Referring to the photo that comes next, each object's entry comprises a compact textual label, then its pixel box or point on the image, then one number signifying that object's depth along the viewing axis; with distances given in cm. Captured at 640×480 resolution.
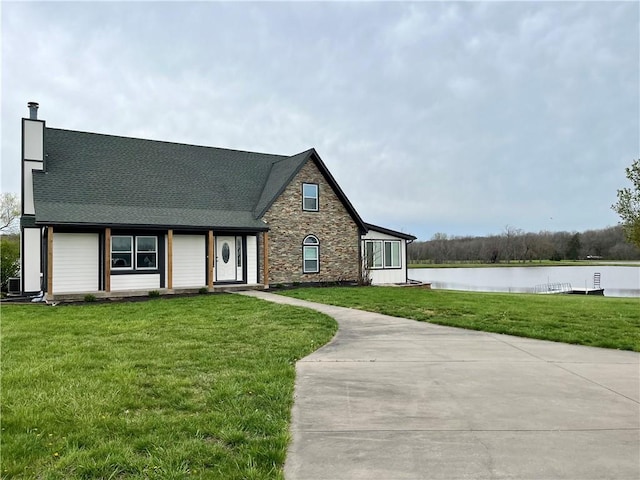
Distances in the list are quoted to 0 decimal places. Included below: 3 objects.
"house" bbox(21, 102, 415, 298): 1697
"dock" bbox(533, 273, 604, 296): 3525
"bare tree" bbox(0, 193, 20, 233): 3547
